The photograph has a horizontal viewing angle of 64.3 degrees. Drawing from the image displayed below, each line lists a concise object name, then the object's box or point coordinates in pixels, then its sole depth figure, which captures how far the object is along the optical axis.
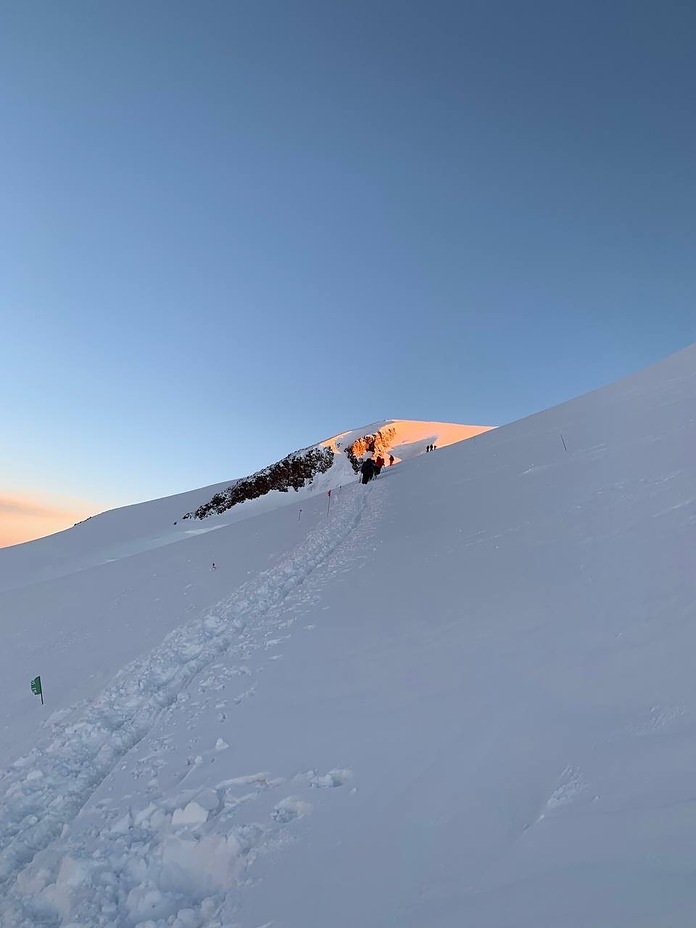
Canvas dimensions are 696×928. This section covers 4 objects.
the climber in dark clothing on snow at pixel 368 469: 24.45
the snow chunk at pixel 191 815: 3.87
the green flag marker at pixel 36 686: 7.43
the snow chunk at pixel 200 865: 3.38
